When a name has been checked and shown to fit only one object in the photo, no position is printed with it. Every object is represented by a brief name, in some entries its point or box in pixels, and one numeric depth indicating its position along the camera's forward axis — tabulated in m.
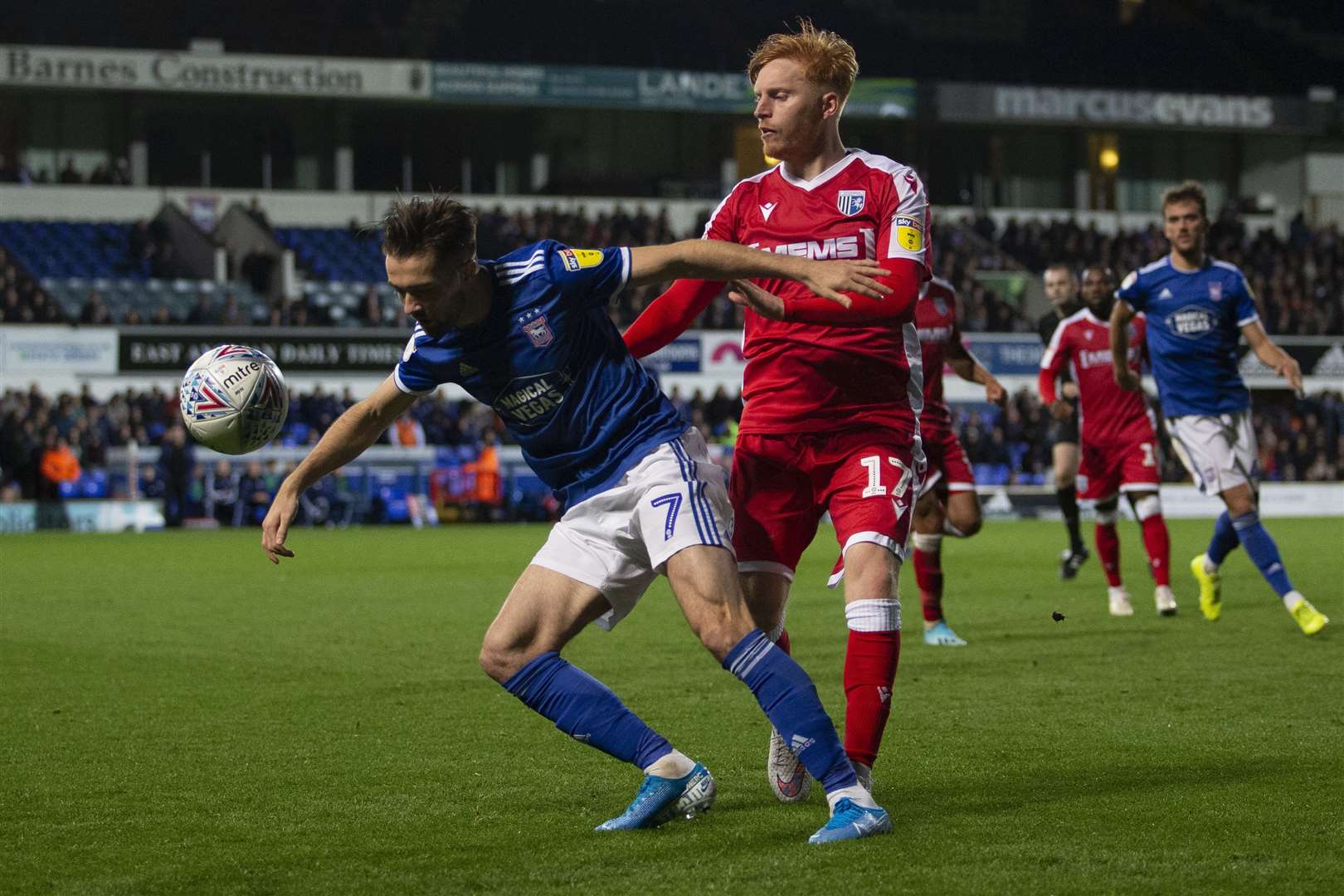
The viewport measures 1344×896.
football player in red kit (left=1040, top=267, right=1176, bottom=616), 11.70
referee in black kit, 13.05
